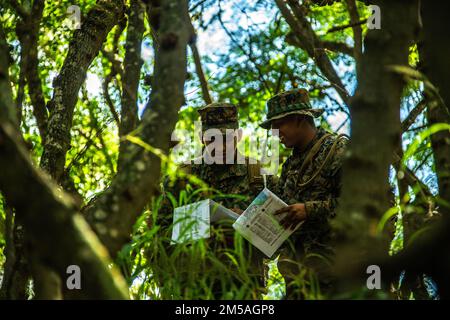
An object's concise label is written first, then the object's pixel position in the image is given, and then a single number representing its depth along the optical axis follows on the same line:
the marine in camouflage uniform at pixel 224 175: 5.52
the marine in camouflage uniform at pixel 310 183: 4.76
